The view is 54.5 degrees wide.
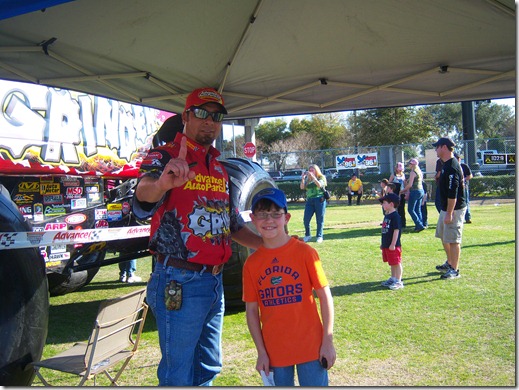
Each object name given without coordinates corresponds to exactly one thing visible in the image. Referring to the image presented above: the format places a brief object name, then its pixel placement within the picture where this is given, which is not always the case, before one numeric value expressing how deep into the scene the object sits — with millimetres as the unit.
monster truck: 4254
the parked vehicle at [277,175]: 29422
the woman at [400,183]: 11859
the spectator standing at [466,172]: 11108
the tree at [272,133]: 50344
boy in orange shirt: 2443
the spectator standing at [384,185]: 11321
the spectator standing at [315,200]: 10633
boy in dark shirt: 6215
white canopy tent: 3143
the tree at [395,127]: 37781
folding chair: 3178
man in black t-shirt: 6496
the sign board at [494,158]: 23219
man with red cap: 2369
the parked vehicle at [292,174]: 29155
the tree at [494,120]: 49781
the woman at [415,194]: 11188
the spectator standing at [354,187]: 22594
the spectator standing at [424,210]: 11677
